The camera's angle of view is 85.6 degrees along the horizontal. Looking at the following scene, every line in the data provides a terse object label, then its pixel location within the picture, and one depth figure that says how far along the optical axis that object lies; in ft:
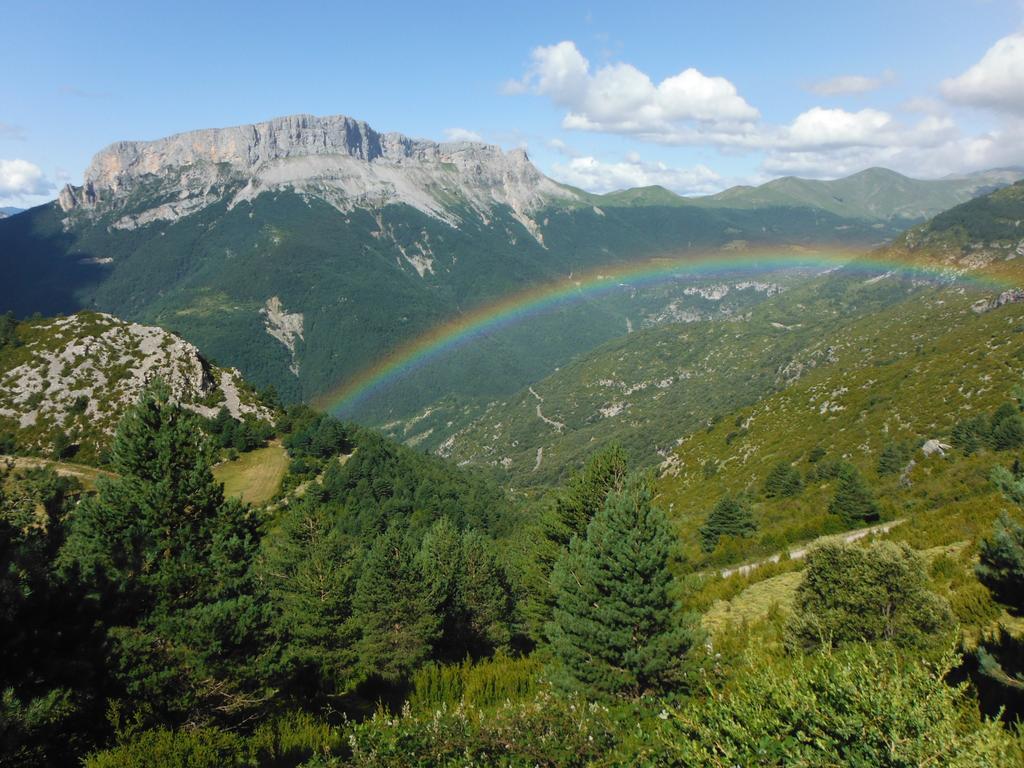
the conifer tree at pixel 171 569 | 37.24
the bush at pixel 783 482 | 155.84
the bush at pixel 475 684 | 47.37
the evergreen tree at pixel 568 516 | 71.77
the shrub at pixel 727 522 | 111.96
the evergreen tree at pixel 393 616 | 67.62
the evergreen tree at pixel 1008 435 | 110.83
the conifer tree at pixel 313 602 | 59.72
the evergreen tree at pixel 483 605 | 85.97
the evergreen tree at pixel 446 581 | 79.05
